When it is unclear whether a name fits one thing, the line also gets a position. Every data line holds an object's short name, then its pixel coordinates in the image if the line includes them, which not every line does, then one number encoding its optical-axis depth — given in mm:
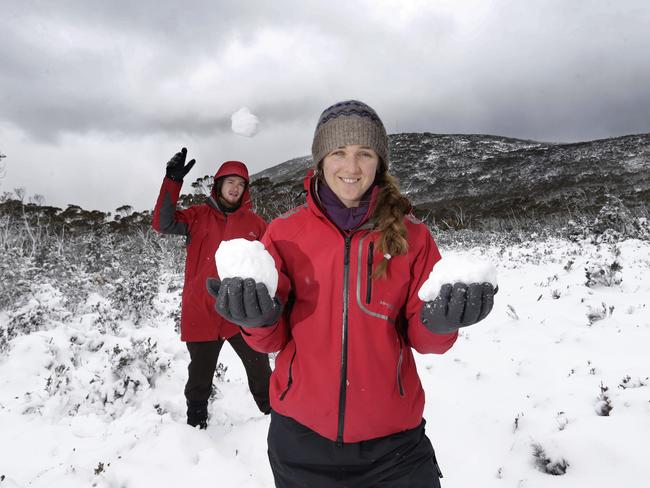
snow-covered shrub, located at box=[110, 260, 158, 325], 6285
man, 2943
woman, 1347
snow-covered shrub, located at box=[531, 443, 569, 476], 2266
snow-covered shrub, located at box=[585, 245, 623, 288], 5383
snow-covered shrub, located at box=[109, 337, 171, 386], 3893
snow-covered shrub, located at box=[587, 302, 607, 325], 4257
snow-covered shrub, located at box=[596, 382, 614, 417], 2623
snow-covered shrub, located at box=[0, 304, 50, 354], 5004
